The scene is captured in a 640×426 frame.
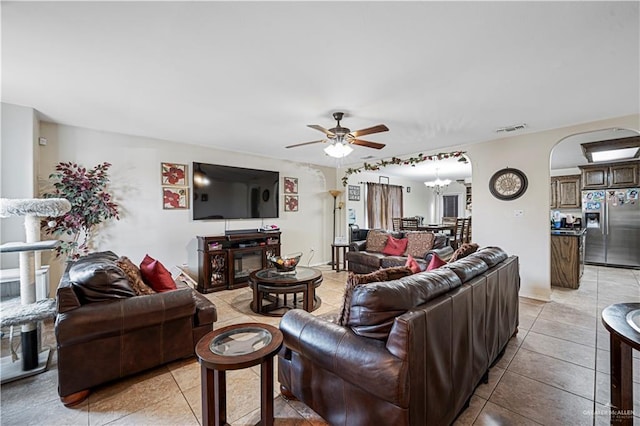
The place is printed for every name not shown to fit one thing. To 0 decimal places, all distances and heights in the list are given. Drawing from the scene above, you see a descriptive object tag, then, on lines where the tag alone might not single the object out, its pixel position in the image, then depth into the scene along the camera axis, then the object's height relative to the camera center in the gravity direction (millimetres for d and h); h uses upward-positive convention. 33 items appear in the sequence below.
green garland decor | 4695 +973
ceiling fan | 2916 +863
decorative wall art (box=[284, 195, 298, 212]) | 5742 +194
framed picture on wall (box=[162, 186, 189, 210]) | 4230 +231
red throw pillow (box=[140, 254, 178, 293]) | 2521 -594
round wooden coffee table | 3117 -854
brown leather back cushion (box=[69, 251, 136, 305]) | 1892 -487
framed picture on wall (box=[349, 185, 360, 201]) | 7312 +518
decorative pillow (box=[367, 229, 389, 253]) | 5223 -545
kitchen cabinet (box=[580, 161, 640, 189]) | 5434 +741
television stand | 4246 -733
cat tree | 2004 -407
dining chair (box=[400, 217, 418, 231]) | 7112 -320
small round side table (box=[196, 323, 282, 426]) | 1313 -713
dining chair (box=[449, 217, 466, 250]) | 6504 -557
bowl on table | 3420 -631
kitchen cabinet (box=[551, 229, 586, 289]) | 4379 -753
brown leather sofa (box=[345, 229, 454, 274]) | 4566 -773
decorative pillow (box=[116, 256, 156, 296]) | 2201 -541
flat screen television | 4531 +359
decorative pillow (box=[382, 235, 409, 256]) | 4906 -627
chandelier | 8039 +863
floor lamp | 6462 +98
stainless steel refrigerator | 5473 -297
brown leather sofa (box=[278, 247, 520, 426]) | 1229 -718
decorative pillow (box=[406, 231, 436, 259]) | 4777 -557
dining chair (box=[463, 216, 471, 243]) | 6797 -467
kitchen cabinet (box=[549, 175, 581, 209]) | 6453 +474
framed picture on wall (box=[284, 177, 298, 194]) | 5746 +565
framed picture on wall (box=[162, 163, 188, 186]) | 4234 +600
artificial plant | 3277 +99
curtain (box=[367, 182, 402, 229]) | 7835 +230
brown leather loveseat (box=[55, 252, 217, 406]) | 1804 -859
